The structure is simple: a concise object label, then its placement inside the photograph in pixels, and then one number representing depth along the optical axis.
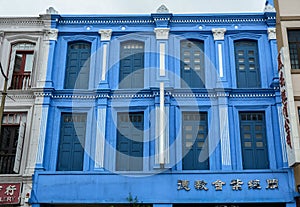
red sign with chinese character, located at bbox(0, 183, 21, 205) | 14.09
